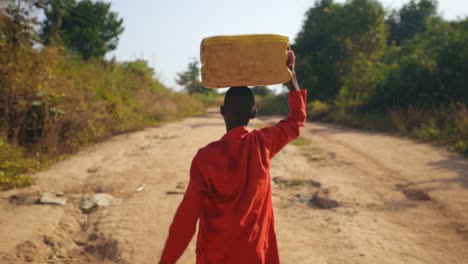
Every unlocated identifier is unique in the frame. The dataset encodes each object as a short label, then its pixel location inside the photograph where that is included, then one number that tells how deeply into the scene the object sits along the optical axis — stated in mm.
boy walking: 1896
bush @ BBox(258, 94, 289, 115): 29406
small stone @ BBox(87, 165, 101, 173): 6914
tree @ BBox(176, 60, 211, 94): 49594
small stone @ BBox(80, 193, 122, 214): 4988
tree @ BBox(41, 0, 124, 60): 25889
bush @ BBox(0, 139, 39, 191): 5750
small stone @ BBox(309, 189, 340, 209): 5012
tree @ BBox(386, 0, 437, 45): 32938
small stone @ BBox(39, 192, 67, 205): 5055
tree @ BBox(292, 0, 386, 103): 19094
